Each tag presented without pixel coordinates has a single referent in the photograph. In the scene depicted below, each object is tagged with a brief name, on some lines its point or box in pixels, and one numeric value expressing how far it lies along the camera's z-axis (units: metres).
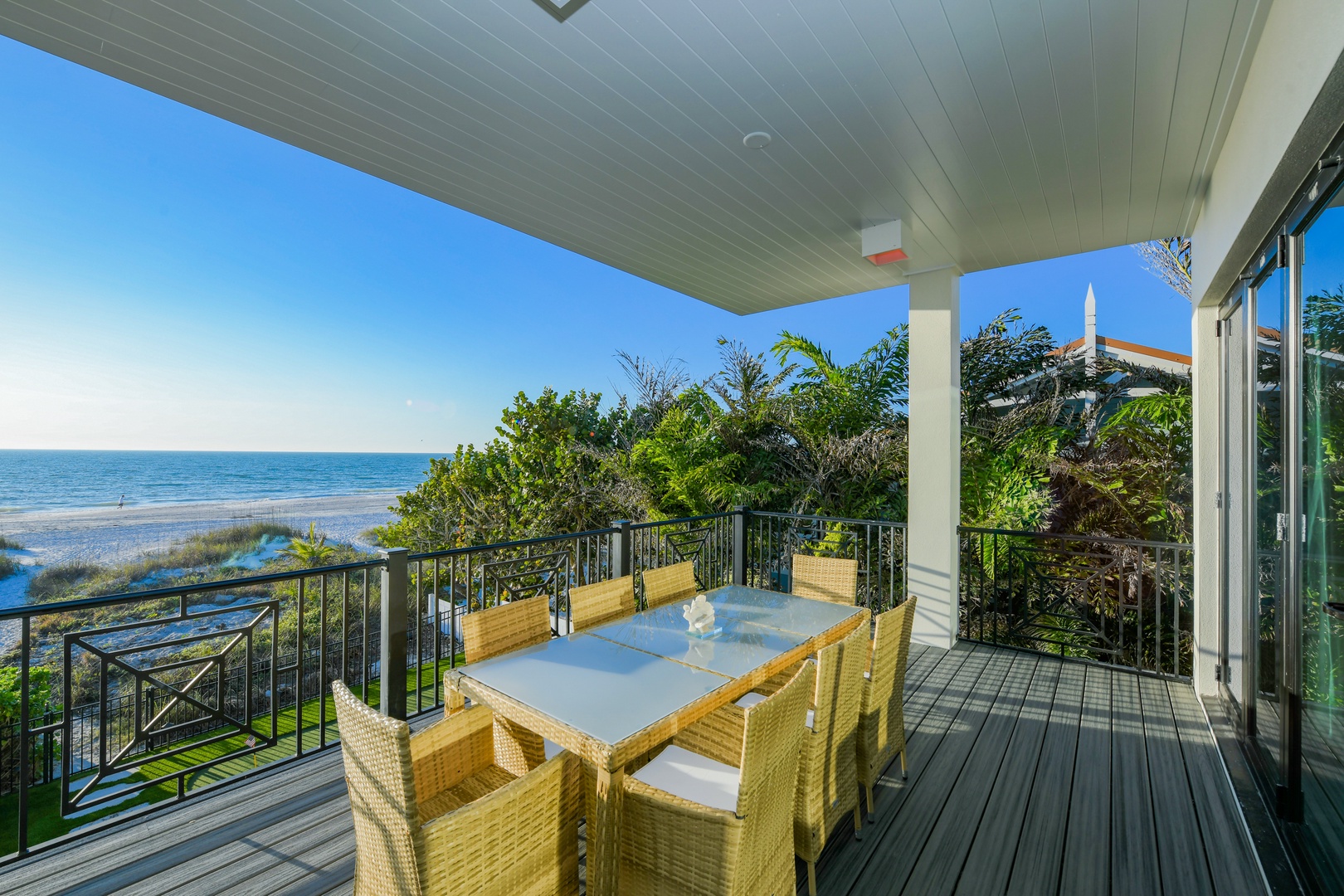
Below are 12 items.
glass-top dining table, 1.57
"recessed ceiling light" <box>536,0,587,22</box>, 1.85
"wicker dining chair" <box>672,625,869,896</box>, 1.83
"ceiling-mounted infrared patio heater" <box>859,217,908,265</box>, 3.57
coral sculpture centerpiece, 2.55
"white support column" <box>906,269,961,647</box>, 4.31
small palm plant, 18.12
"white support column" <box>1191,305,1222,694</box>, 3.23
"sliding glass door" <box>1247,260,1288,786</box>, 2.22
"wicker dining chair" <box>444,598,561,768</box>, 2.01
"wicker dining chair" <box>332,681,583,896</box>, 1.26
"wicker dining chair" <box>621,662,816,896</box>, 1.38
